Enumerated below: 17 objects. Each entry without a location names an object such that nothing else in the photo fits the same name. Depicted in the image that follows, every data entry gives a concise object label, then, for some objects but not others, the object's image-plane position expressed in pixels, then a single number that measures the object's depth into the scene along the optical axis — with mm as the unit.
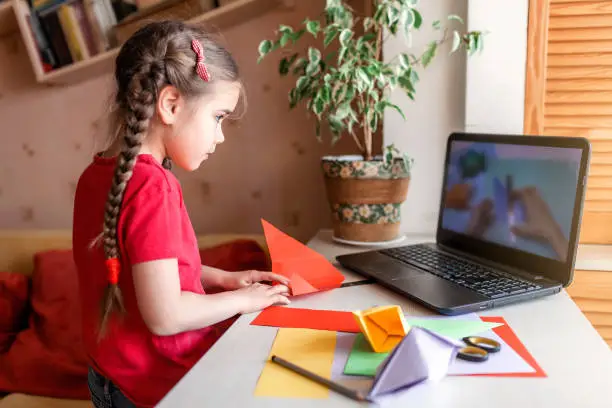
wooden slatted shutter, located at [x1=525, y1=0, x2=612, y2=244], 1289
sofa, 1396
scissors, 710
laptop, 947
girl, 824
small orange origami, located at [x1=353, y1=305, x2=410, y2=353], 754
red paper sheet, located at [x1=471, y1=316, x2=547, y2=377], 677
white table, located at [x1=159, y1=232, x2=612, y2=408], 623
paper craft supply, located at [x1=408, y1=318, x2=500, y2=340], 791
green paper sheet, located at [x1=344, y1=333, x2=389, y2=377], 690
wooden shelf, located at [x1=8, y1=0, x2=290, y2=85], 1580
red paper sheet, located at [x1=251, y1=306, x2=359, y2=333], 836
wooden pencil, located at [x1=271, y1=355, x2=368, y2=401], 629
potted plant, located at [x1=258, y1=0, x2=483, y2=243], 1236
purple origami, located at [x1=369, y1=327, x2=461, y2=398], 640
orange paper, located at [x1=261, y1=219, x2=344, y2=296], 1019
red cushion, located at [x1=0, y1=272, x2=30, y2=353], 1557
